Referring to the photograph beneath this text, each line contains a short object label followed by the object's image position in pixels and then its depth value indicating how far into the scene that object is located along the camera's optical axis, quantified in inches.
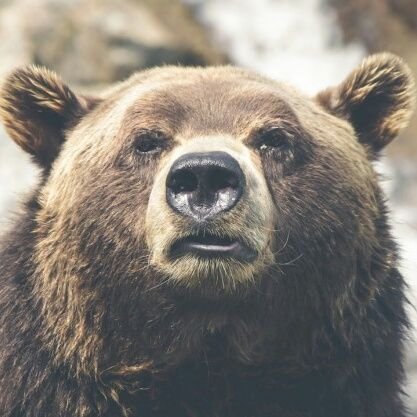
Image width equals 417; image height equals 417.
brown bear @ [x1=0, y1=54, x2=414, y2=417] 453.7
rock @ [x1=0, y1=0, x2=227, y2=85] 1381.6
